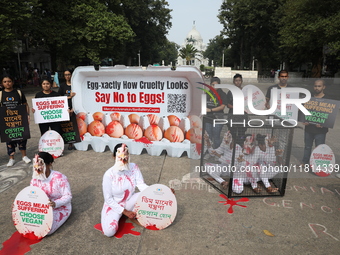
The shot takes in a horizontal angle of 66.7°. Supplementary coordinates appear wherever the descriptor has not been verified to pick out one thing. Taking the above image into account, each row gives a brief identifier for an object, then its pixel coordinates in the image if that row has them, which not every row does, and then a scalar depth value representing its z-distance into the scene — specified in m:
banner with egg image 5.86
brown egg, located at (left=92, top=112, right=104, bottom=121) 6.38
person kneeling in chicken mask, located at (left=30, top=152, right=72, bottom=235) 3.18
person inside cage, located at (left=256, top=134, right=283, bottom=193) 4.05
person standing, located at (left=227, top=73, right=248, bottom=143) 3.78
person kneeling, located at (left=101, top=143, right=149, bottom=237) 3.20
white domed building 128.06
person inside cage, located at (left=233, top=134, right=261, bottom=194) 4.09
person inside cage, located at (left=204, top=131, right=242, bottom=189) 4.11
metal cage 3.99
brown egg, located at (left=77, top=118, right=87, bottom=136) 6.45
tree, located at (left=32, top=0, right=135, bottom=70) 23.52
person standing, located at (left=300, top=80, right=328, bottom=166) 4.82
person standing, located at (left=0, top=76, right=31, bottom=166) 5.29
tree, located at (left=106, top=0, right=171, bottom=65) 37.53
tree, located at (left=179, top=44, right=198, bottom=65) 75.44
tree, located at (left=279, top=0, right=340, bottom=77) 15.90
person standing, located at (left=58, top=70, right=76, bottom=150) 6.26
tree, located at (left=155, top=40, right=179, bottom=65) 93.60
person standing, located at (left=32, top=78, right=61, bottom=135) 5.72
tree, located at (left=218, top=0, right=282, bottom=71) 37.03
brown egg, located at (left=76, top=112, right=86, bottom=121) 6.44
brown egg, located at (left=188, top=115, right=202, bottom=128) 5.68
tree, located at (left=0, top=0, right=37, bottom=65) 16.79
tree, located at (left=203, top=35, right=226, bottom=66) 95.81
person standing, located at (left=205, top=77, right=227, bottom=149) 5.18
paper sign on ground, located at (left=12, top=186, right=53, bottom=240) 3.11
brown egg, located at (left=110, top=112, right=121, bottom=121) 6.29
